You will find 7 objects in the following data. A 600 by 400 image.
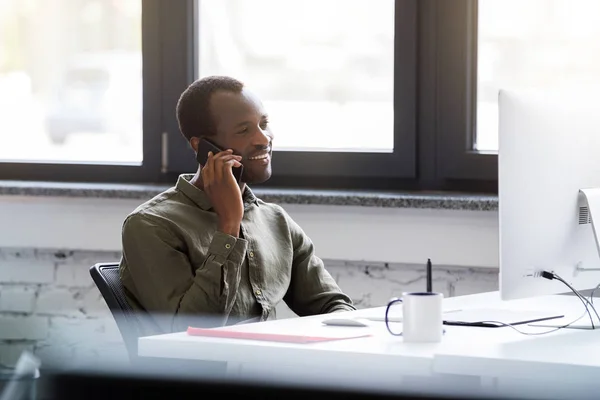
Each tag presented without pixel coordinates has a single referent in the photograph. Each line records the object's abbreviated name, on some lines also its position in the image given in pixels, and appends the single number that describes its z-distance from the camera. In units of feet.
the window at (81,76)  19.36
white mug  12.58
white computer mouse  13.29
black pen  12.61
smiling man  13.77
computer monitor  12.72
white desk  11.94
